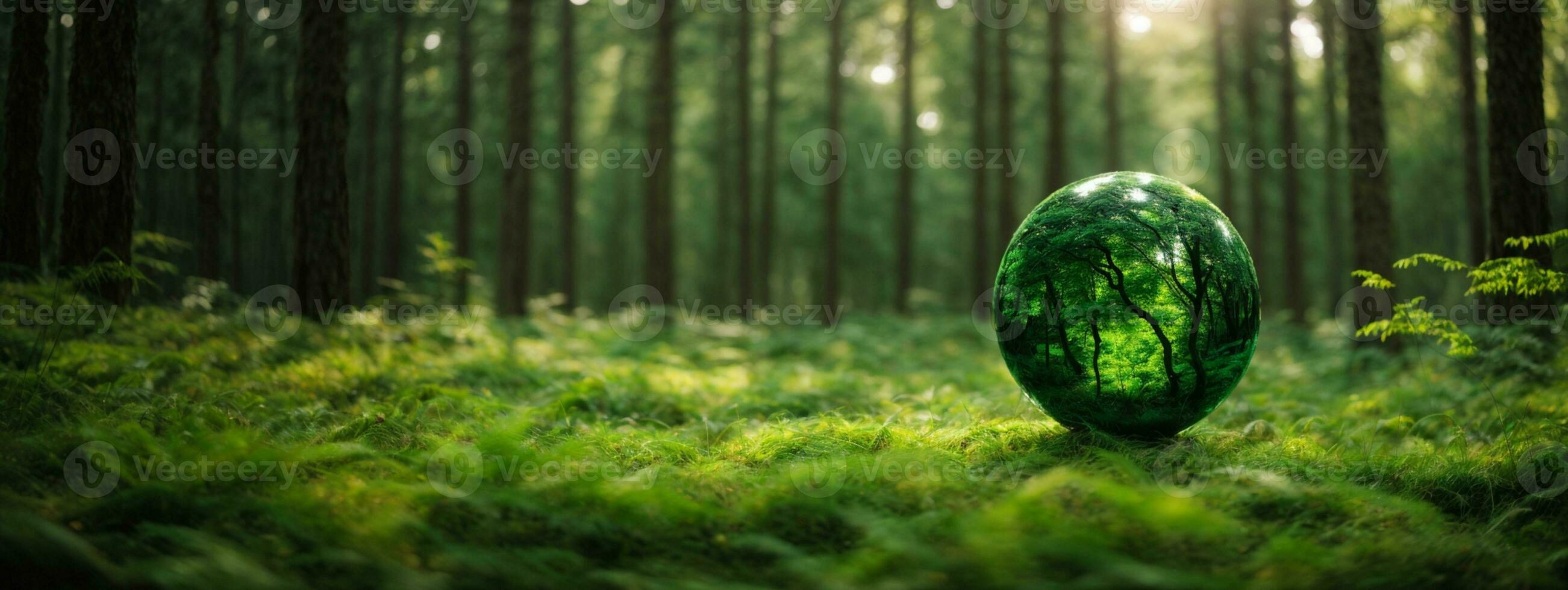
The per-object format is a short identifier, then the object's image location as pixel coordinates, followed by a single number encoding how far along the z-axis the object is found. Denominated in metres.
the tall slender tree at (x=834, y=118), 19.09
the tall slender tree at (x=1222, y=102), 20.98
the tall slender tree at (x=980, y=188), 18.78
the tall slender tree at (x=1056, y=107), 16.94
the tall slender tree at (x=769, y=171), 21.31
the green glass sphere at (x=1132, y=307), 4.82
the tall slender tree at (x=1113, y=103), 19.30
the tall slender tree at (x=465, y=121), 17.19
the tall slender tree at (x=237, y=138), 17.64
